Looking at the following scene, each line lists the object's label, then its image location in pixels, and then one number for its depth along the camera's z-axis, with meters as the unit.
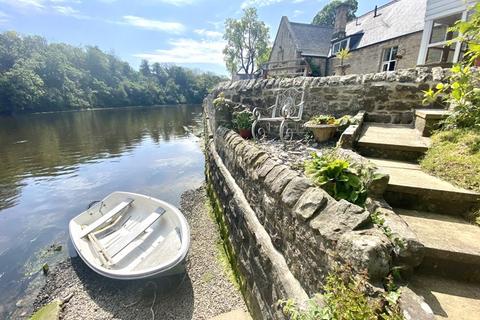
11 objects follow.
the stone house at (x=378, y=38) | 7.51
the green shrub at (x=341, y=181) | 1.88
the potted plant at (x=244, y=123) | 5.12
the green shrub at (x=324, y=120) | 4.35
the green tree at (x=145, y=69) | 69.81
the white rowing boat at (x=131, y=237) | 3.89
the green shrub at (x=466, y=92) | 2.35
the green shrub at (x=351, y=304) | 1.10
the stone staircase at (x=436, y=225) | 1.37
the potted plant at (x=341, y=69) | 8.37
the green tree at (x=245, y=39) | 33.91
